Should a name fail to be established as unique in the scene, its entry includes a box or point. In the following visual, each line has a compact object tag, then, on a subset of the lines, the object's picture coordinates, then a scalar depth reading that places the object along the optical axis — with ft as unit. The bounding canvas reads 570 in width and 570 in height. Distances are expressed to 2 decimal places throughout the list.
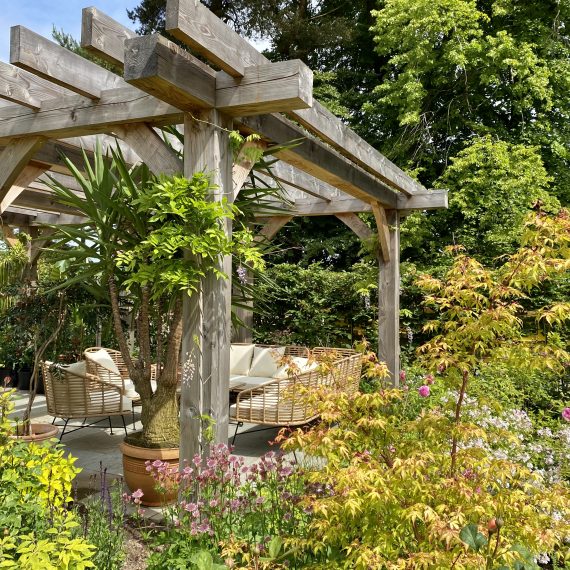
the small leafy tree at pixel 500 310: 6.47
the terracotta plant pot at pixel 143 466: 10.82
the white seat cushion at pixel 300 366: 16.65
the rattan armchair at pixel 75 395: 14.69
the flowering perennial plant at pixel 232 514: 7.06
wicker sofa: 14.47
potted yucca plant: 9.14
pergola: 8.55
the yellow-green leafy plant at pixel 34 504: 5.34
